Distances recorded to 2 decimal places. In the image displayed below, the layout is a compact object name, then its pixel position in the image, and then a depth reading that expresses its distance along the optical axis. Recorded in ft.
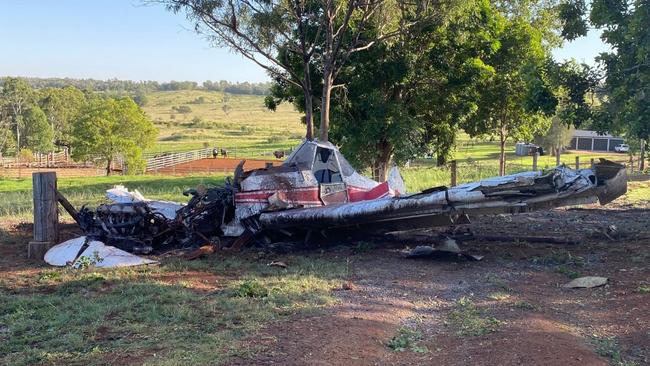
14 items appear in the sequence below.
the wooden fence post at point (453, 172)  65.91
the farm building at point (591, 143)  312.27
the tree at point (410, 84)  67.92
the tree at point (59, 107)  296.51
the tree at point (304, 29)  62.49
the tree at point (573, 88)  39.99
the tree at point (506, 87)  76.07
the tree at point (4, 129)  264.93
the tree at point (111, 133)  185.37
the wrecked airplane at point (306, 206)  31.40
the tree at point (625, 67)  33.96
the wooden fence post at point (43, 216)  33.65
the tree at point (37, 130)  266.57
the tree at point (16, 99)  265.95
